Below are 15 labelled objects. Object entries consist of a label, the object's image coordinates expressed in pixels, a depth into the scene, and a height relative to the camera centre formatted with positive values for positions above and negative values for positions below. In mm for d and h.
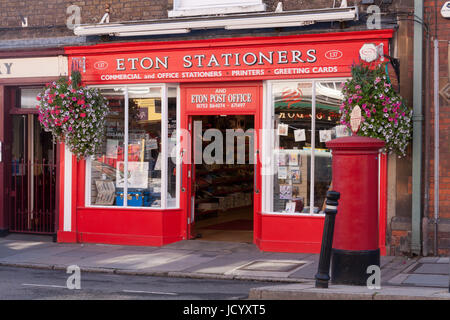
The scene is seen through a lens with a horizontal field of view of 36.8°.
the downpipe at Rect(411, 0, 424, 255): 11492 +291
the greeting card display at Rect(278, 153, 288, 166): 12750 -151
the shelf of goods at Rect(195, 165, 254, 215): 16359 -943
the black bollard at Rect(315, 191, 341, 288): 7832 -1042
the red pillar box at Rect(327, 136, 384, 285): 8172 -708
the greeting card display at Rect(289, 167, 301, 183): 12656 -433
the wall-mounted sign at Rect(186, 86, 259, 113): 12875 +1006
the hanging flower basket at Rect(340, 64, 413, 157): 11141 +715
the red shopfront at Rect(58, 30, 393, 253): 12320 +435
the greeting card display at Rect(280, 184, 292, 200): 12721 -765
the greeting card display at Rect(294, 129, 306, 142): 12555 +299
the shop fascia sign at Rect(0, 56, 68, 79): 14000 +1756
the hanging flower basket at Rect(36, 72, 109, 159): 13250 +750
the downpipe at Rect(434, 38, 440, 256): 11453 +340
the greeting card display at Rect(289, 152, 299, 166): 12656 -131
